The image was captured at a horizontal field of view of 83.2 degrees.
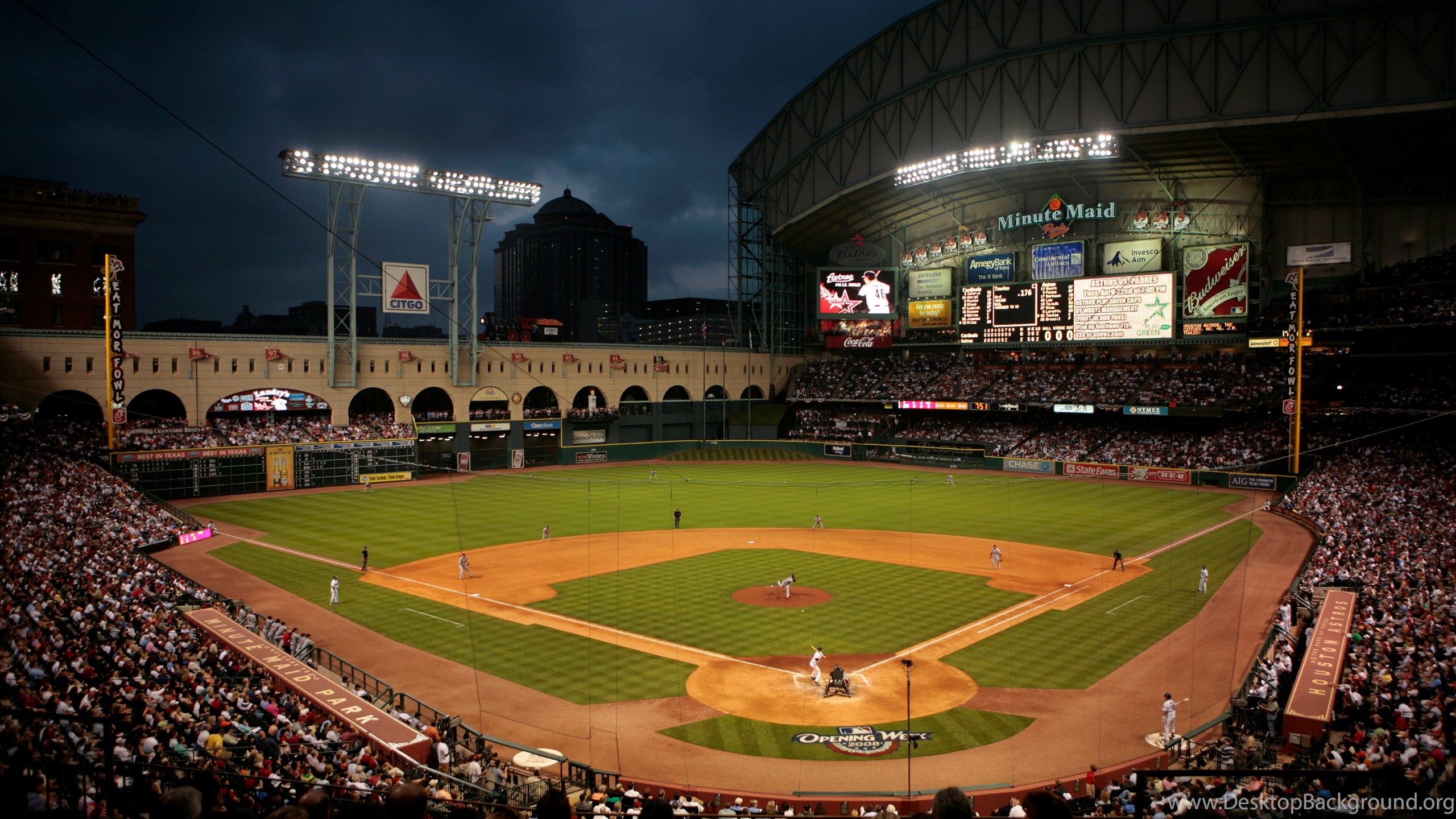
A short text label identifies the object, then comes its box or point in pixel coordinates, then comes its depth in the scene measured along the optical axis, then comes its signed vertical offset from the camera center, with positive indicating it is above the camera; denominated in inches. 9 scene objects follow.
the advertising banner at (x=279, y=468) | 2199.8 -206.0
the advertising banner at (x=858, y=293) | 3065.9 +376.9
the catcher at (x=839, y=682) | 794.2 -280.4
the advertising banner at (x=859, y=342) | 3102.9 +195.1
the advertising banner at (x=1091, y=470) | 2330.2 -220.5
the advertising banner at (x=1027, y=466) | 2492.6 -222.6
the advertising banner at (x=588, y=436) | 2967.5 -162.0
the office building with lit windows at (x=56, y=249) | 2209.6 +396.0
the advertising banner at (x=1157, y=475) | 2176.4 -220.0
